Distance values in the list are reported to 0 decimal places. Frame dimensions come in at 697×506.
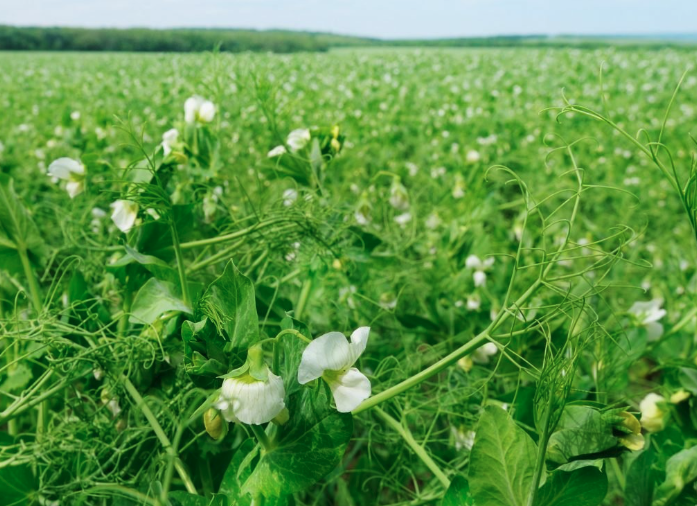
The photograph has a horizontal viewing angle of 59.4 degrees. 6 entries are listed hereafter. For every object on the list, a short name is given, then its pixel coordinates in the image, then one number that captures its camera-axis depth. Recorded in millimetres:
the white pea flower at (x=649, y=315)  652
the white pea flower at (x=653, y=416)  538
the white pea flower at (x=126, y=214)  489
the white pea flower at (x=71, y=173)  563
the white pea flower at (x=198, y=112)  625
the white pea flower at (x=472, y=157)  1310
